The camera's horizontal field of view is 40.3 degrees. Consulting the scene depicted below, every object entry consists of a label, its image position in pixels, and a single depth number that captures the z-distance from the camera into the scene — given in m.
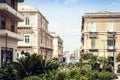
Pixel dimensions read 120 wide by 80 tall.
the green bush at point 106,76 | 16.87
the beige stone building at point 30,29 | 33.49
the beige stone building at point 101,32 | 36.47
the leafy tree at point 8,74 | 13.31
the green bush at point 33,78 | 11.75
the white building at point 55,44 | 64.48
